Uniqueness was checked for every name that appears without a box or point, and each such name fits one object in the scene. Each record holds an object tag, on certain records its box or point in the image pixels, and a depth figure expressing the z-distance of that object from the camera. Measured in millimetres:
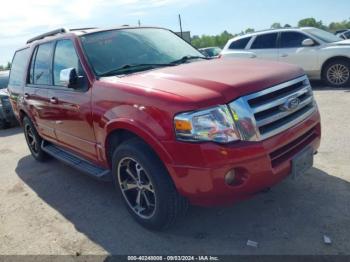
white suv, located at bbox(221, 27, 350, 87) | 9516
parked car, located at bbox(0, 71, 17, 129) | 9898
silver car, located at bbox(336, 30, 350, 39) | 19409
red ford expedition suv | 2785
